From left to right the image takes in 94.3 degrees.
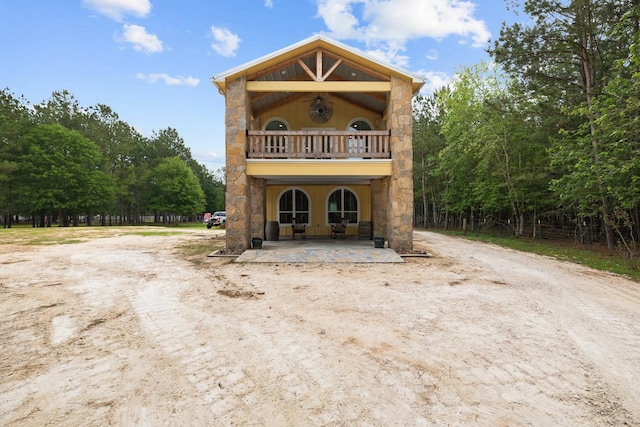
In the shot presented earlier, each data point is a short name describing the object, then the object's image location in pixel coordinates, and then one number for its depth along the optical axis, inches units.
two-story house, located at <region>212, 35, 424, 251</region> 380.2
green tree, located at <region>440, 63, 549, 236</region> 588.1
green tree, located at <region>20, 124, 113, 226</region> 1035.3
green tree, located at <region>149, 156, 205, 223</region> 1451.8
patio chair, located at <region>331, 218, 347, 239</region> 487.1
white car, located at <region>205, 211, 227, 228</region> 1083.7
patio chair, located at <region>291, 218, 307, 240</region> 490.6
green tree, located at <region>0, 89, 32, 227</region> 964.6
